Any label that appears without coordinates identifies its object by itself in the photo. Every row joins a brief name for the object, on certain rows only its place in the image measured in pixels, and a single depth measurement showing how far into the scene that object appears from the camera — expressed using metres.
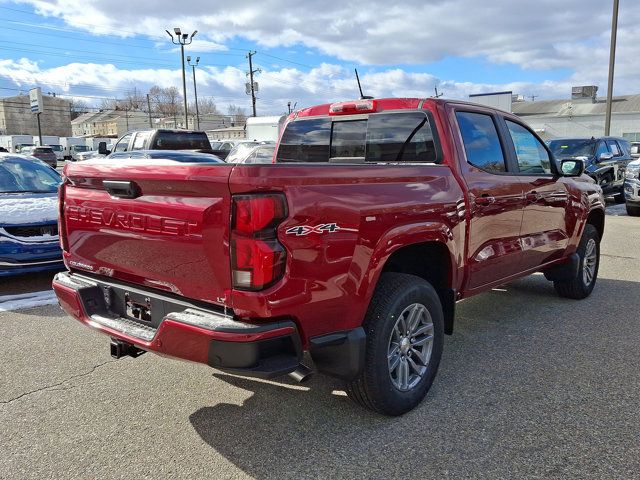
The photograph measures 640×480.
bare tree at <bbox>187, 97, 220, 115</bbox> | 118.90
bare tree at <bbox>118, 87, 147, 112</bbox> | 106.88
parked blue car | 6.05
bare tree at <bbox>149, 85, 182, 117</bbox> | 107.06
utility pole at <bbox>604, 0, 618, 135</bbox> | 22.56
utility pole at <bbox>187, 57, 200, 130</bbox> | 47.70
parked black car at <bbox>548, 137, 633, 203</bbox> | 14.17
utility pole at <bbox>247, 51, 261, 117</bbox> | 50.81
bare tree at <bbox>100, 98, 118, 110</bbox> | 108.68
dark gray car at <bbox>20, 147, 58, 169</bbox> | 37.72
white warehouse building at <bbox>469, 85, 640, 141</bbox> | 52.94
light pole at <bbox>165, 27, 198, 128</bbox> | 37.00
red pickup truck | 2.49
